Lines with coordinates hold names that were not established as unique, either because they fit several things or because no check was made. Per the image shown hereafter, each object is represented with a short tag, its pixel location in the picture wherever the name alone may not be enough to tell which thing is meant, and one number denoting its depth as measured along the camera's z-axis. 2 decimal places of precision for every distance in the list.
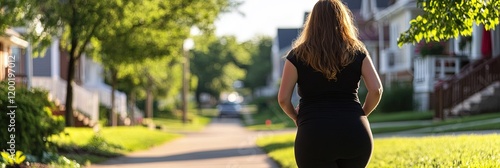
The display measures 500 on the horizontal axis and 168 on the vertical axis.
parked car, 71.00
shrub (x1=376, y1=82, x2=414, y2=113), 37.81
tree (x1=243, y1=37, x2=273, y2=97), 110.88
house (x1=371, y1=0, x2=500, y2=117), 27.44
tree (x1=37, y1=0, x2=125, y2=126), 22.58
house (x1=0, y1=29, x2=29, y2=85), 27.48
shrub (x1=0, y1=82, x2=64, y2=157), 13.41
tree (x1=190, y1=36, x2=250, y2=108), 96.53
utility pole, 55.47
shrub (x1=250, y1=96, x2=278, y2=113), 73.03
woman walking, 5.81
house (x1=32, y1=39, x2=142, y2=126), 33.38
